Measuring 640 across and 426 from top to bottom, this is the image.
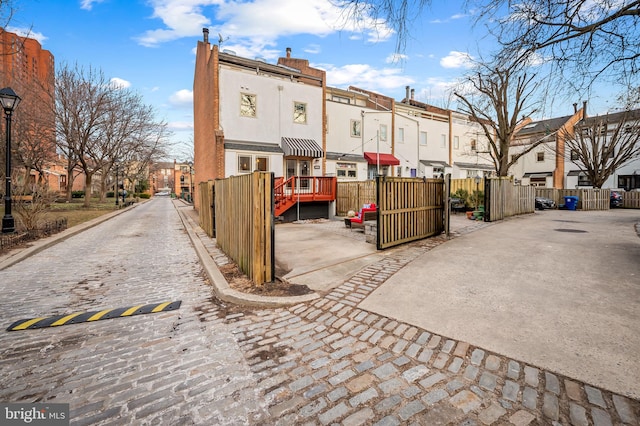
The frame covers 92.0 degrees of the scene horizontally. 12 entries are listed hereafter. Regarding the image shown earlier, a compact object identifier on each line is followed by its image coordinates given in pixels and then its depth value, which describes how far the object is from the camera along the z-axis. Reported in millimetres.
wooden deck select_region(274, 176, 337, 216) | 14617
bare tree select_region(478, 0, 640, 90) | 4207
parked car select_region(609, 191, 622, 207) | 24188
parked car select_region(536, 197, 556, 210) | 22719
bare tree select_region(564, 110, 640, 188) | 23125
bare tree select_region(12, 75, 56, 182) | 20328
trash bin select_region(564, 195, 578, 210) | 21891
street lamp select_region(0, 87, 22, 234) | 9844
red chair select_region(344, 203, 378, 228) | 10664
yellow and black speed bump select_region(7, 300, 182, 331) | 3810
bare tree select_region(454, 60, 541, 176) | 18359
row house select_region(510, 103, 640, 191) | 31078
